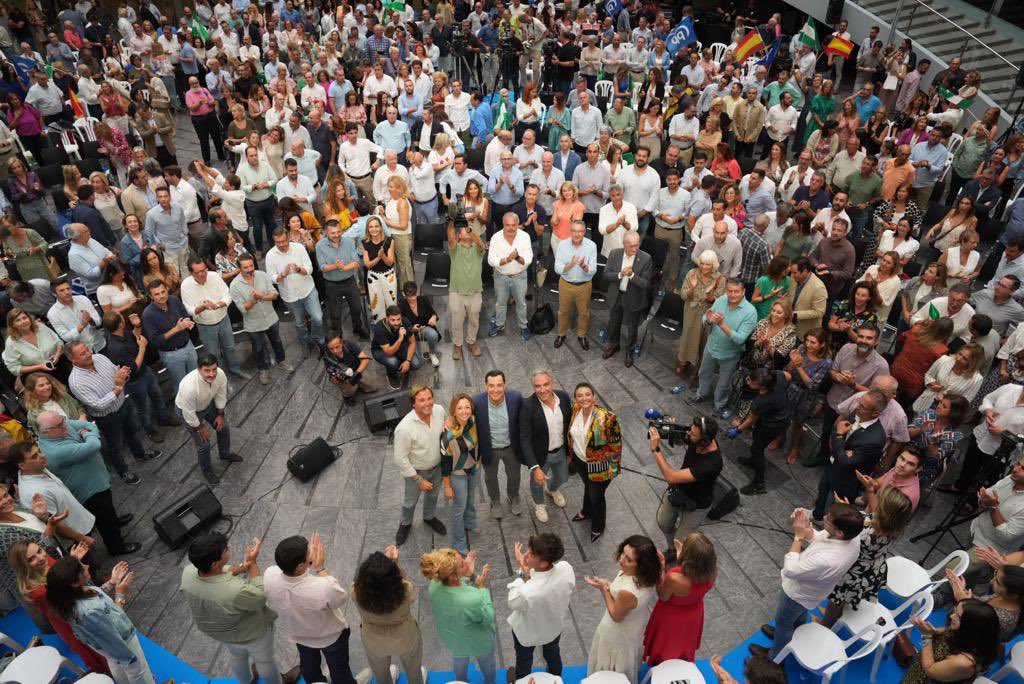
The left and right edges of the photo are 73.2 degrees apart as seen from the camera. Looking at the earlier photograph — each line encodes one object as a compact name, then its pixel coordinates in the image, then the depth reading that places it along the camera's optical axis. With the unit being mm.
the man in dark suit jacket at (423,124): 9002
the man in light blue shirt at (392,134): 9180
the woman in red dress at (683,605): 3508
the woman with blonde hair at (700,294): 6316
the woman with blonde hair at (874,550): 3836
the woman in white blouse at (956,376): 5241
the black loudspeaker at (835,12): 15164
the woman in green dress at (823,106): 10406
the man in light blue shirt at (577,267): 6922
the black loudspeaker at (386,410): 6348
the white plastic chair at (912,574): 4375
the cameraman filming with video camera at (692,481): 4367
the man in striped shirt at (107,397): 5289
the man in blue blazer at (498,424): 4930
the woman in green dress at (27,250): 6930
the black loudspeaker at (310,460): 5867
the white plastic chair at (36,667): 3857
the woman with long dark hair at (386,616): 3428
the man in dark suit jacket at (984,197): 7828
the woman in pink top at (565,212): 7387
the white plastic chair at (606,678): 3721
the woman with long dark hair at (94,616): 3561
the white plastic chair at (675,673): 3742
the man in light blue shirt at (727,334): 5918
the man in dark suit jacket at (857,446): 4816
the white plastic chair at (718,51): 13384
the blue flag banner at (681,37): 13000
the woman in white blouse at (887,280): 6145
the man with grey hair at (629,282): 6762
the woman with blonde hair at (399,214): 7500
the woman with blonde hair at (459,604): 3533
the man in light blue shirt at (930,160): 8531
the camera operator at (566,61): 12234
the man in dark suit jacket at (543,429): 4953
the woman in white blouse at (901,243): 6746
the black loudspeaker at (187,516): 5227
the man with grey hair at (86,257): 6766
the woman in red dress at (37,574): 3881
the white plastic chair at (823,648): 4016
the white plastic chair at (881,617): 4199
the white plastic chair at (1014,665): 4027
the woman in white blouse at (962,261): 6449
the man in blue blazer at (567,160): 8334
